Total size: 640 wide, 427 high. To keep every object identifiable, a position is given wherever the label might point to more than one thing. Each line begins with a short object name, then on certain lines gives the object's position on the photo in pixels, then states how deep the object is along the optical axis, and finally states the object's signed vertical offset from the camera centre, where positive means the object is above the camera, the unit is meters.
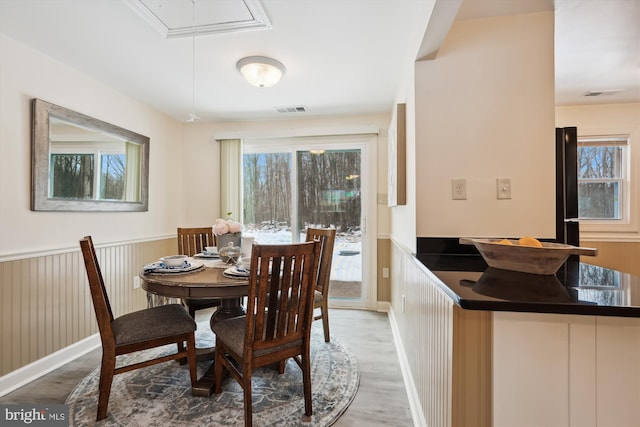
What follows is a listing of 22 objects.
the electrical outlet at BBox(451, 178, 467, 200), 1.65 +0.15
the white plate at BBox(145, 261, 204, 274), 1.73 -0.31
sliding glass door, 3.50 +0.22
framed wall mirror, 2.09 +0.44
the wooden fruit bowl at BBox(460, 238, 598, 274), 1.03 -0.15
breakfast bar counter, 0.85 -0.42
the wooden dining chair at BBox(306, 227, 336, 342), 2.49 -0.47
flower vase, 2.07 -0.16
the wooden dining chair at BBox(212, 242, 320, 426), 1.40 -0.51
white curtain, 3.59 +0.46
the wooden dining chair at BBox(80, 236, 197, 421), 1.53 -0.64
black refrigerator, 2.34 +0.34
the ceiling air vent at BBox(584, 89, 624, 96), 2.74 +1.16
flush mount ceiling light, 2.13 +1.08
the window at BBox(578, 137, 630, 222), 3.06 +0.39
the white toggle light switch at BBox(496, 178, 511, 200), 1.62 +0.15
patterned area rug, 1.57 -1.07
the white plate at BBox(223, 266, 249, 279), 1.64 -0.32
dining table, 1.54 -0.35
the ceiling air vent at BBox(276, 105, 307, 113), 3.18 +1.18
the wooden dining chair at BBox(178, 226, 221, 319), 2.48 -0.24
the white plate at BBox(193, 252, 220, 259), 2.34 -0.31
